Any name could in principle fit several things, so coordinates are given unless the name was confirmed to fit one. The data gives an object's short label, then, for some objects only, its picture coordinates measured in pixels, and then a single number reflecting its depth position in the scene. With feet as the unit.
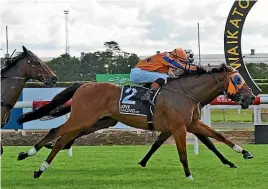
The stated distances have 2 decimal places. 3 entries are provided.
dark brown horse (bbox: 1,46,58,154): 35.62
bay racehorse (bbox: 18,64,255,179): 34.15
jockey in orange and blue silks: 36.73
